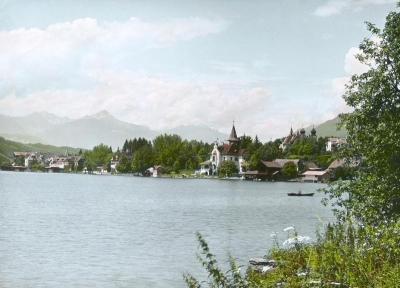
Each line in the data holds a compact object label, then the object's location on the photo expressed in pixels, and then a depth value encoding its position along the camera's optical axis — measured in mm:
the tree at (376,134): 24375
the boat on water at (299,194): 120500
